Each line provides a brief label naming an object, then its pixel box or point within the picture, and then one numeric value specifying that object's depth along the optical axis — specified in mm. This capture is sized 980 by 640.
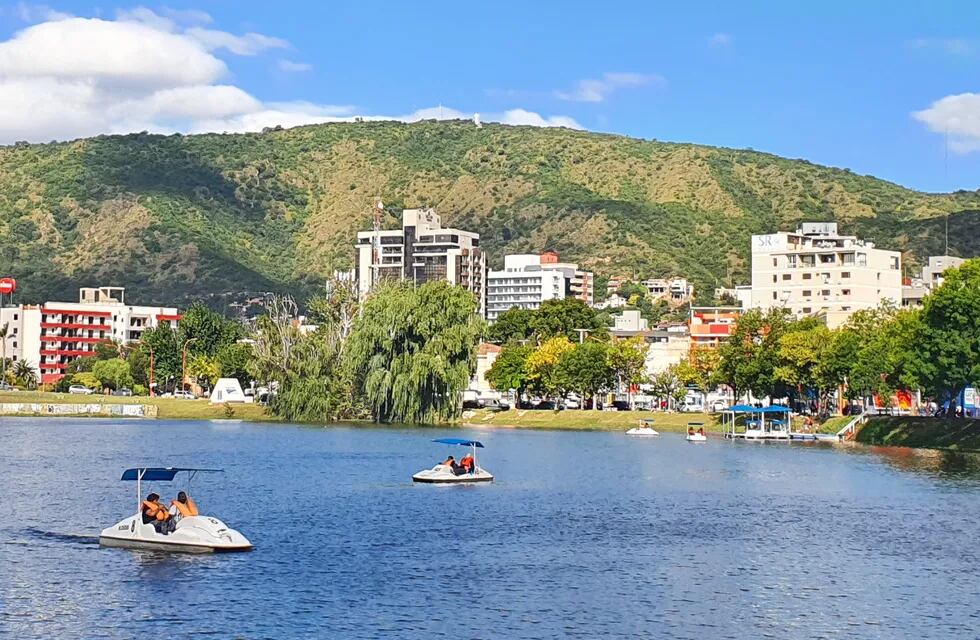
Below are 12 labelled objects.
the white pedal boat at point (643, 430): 146875
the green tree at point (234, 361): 196338
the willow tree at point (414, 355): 142500
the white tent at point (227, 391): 185875
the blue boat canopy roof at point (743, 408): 144525
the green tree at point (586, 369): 173500
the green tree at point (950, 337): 116688
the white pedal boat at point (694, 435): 137238
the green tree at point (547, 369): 177625
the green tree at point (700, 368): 175500
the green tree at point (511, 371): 186250
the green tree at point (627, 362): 175375
